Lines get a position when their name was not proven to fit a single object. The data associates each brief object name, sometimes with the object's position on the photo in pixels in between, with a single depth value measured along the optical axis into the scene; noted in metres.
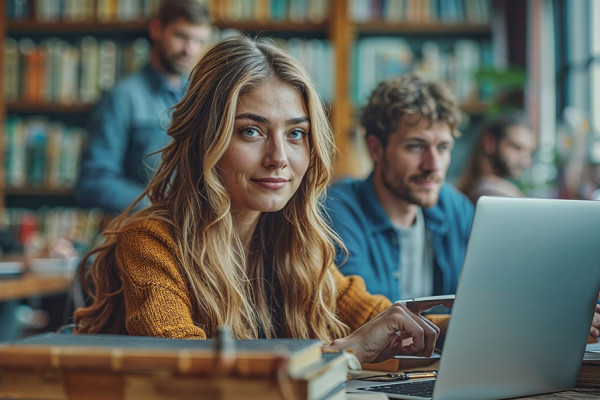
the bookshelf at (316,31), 3.66
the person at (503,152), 3.20
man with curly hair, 1.76
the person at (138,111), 2.49
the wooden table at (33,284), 2.11
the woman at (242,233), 1.04
